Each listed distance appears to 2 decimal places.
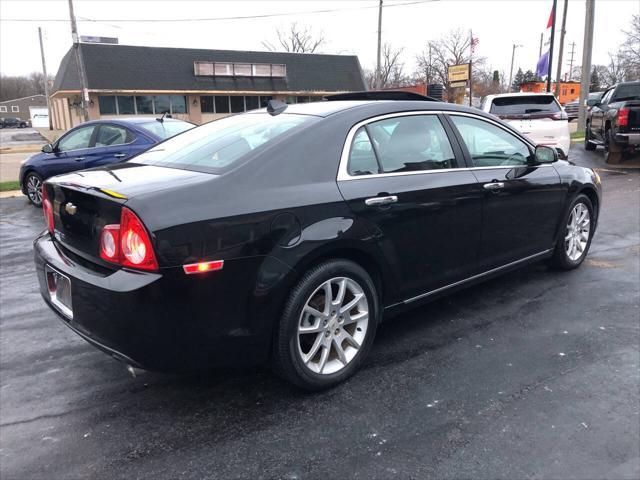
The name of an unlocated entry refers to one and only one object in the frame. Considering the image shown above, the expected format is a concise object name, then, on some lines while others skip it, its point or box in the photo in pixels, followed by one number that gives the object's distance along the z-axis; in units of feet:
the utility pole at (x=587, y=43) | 61.46
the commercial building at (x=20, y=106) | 293.23
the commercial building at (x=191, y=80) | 113.29
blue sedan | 28.91
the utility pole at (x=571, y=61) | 266.57
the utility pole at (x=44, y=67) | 155.94
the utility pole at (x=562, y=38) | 88.10
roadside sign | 103.76
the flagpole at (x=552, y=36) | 79.36
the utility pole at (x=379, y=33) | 94.22
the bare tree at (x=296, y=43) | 237.04
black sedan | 8.19
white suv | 36.24
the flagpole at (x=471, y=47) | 96.59
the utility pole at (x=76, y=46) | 73.15
